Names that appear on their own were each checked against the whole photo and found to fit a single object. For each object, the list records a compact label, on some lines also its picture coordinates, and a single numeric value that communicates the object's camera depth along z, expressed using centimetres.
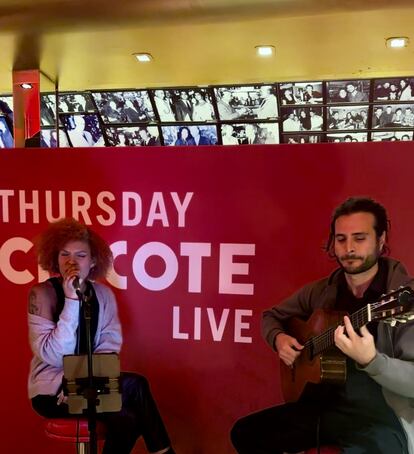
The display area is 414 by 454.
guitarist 203
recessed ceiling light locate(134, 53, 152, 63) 424
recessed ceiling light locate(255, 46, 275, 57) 397
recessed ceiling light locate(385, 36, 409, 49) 378
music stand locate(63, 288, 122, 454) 220
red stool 214
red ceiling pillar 462
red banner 234
